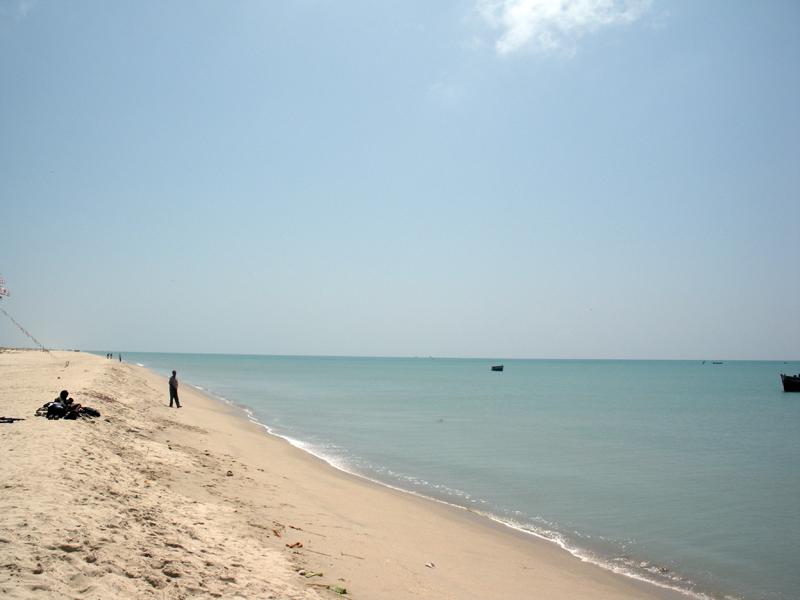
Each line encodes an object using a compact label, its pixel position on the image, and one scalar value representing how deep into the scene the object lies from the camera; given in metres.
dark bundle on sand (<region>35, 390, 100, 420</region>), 13.66
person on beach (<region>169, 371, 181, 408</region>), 25.14
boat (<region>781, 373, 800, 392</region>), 70.81
